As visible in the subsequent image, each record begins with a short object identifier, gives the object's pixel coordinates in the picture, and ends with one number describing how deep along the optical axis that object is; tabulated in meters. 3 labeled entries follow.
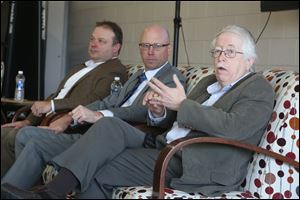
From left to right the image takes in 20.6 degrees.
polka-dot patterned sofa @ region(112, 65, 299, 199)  3.27
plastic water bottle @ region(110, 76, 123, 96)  5.12
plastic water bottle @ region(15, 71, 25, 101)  6.08
